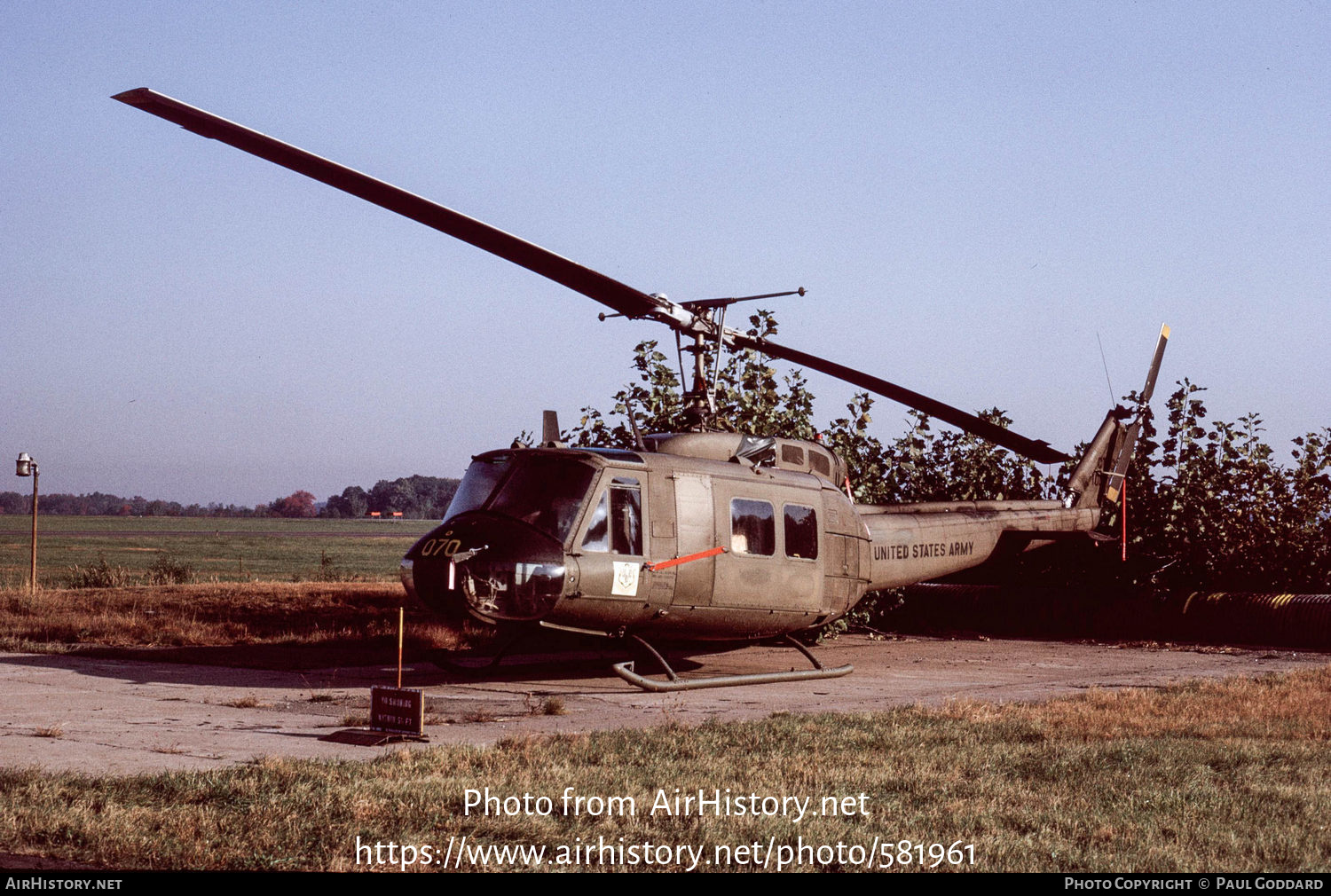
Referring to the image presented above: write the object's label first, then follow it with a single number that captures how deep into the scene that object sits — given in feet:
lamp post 94.79
